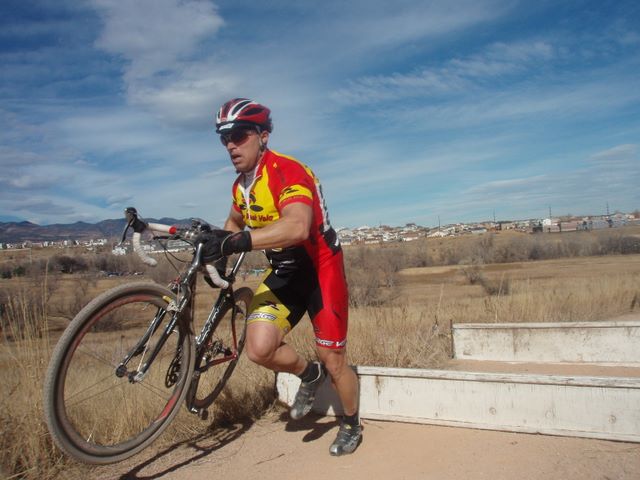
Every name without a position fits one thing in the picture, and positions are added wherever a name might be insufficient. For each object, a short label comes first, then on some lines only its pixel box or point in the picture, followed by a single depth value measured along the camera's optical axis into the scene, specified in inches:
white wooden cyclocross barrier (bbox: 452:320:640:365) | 210.5
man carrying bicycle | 131.9
